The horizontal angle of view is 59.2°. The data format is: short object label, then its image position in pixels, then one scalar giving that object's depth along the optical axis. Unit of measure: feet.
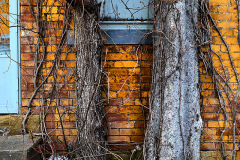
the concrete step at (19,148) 7.50
